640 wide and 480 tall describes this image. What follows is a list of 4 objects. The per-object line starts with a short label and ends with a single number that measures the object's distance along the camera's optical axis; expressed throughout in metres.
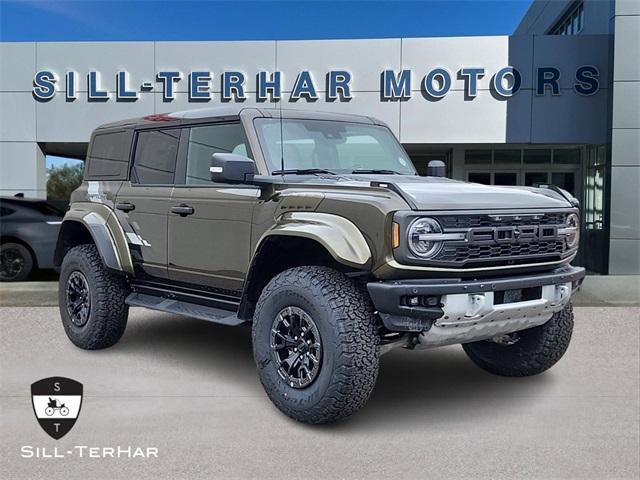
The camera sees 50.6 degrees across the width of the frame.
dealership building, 14.84
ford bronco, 3.96
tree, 17.31
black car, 11.03
